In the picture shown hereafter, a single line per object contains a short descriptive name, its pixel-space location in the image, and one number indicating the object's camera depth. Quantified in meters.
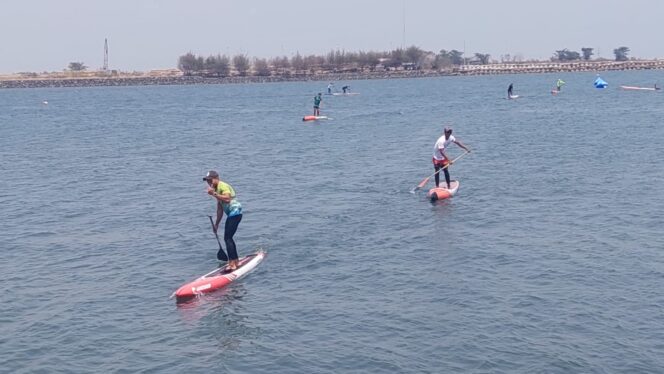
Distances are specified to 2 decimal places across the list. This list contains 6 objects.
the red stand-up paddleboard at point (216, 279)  18.42
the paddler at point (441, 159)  29.23
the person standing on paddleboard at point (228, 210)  19.72
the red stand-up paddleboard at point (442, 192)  28.52
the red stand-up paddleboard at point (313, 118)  67.75
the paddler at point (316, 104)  64.81
